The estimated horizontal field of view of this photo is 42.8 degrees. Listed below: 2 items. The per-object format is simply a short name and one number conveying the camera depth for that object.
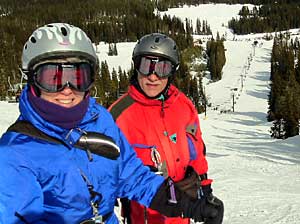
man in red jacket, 3.28
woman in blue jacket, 1.83
